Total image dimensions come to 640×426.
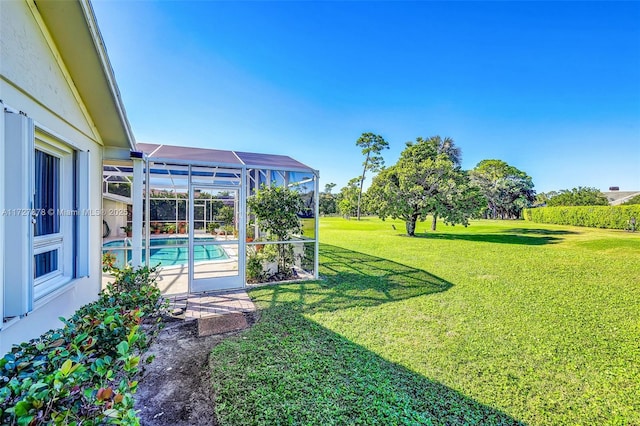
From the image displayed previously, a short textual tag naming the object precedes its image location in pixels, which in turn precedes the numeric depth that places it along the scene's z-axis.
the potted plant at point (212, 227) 12.97
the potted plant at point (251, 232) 7.47
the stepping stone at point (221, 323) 4.49
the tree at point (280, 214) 7.45
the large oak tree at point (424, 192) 17.27
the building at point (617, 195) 42.84
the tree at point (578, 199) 35.28
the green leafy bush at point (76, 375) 1.18
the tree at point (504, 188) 42.56
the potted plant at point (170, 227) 14.81
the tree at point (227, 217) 10.39
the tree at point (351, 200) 35.03
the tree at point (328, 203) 49.34
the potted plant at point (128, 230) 13.95
